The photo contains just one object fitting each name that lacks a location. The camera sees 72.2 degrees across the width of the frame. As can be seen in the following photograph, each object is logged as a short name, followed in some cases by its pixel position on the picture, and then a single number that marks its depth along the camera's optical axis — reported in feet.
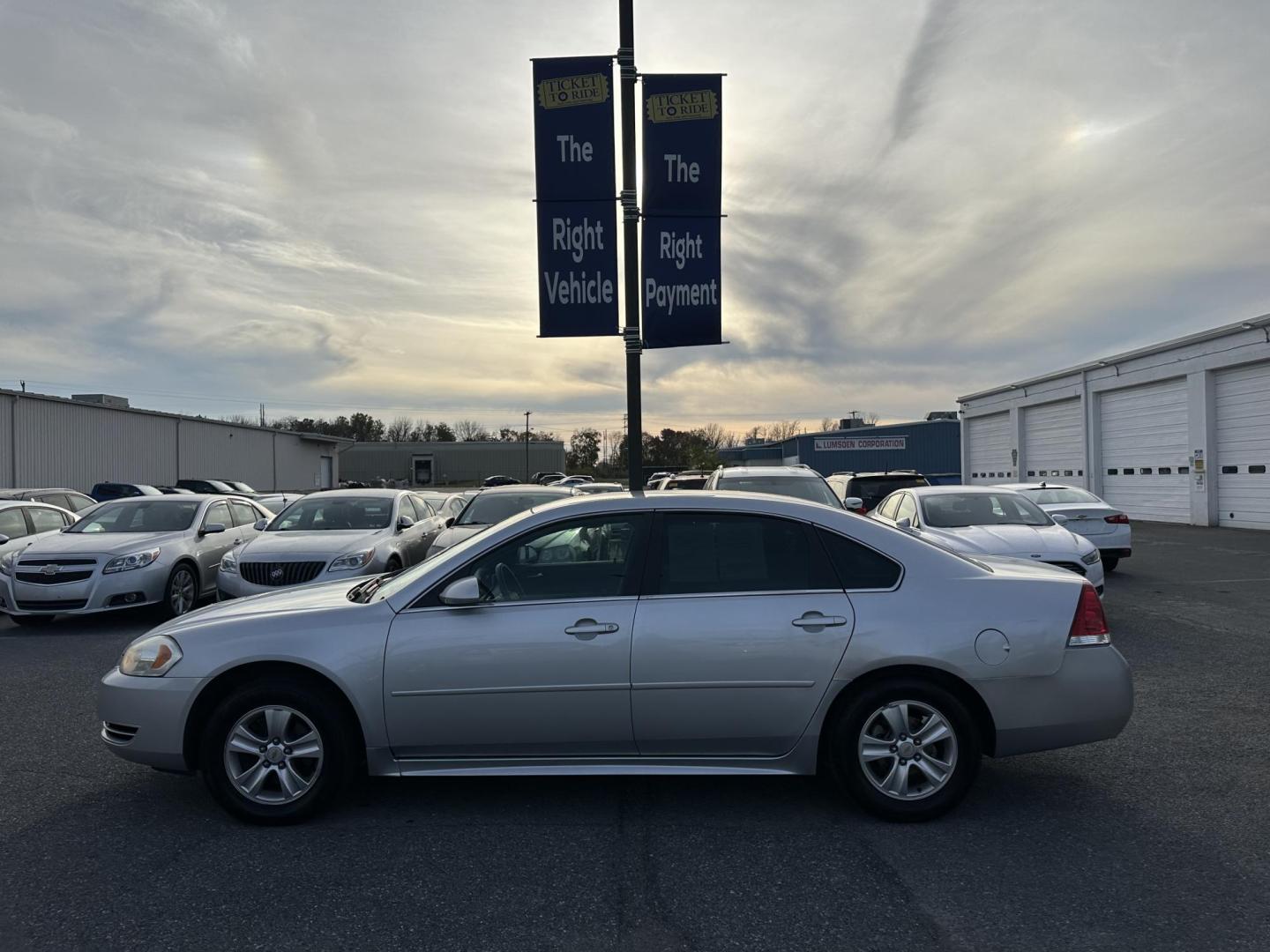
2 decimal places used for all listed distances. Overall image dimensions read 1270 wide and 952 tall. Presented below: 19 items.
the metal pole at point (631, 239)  27.25
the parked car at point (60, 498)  50.11
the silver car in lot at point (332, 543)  29.66
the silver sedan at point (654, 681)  13.06
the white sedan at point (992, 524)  29.71
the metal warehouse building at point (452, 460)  299.99
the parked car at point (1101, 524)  40.22
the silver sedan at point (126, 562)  31.01
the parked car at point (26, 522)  38.52
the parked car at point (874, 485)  49.98
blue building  175.01
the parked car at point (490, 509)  36.35
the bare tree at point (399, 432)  398.42
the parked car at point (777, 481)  32.81
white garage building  66.80
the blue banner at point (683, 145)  27.09
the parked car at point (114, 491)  87.76
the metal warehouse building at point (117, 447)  103.19
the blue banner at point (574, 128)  26.63
